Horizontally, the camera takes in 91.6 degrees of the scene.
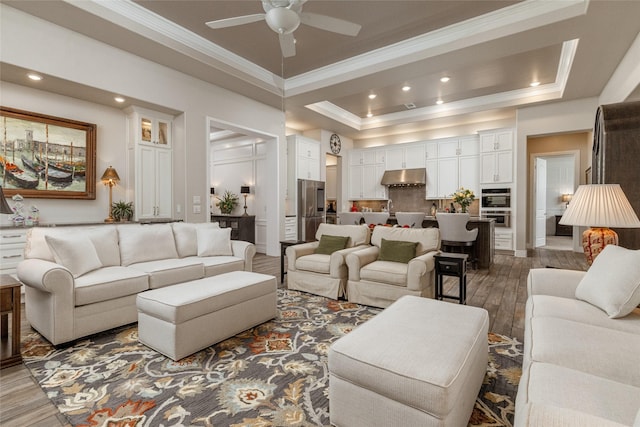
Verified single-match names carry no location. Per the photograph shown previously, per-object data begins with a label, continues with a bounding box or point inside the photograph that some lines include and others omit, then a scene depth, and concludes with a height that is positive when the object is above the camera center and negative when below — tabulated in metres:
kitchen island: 5.28 -0.57
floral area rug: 1.65 -1.10
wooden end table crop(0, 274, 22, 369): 2.10 -0.71
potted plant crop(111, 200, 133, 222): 4.43 -0.04
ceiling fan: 2.69 +1.71
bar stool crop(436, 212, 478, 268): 4.95 -0.38
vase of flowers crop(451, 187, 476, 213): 6.07 +0.16
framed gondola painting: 3.69 +0.67
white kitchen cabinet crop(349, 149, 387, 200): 8.77 +0.97
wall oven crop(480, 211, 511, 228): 6.79 -0.22
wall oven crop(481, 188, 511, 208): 6.80 +0.20
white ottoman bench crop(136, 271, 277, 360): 2.21 -0.81
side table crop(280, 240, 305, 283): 4.31 -0.56
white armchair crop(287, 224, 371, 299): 3.64 -0.69
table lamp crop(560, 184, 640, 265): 2.25 -0.05
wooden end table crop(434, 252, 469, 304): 3.14 -0.63
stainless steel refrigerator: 7.43 +0.02
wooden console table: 7.10 -0.42
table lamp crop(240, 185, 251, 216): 7.27 +0.42
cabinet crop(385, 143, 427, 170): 8.12 +1.36
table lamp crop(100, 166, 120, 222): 4.37 +0.42
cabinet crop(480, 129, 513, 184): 6.77 +1.13
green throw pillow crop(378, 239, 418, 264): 3.51 -0.50
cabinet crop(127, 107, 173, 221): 4.54 +0.68
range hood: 7.96 +0.79
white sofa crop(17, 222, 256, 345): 2.42 -0.60
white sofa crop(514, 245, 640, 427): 1.00 -0.64
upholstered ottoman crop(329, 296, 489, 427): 1.27 -0.72
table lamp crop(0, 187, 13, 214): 2.44 +0.02
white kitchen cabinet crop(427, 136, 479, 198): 7.39 +1.02
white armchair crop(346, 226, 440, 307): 3.15 -0.68
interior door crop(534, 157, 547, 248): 7.61 +0.09
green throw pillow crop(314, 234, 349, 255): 4.04 -0.48
